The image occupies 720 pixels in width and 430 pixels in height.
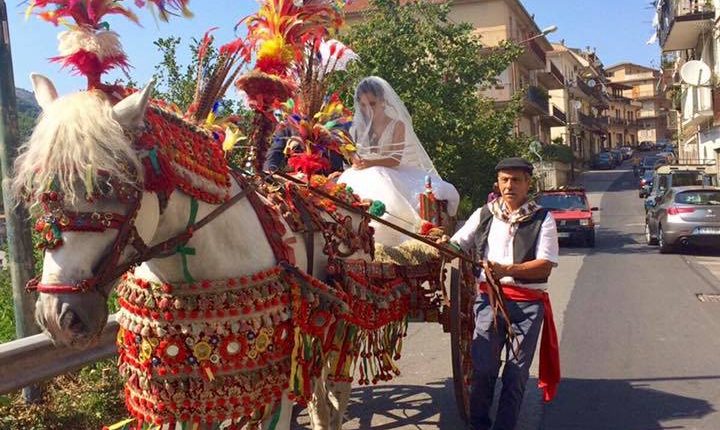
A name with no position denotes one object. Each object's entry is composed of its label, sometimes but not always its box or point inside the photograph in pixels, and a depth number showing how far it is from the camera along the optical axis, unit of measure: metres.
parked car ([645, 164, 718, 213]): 22.95
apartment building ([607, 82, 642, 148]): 99.68
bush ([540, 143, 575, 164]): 41.66
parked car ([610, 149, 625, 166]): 70.88
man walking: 4.64
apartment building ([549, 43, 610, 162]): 63.50
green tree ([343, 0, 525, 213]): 16.72
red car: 19.39
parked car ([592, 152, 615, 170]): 67.69
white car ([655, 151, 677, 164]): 43.52
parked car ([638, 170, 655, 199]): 26.62
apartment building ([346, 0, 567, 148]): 39.25
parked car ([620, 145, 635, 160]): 79.19
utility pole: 4.87
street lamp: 23.04
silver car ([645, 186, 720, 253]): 16.31
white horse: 2.44
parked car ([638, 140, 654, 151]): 92.43
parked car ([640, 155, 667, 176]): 47.91
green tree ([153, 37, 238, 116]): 10.25
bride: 5.19
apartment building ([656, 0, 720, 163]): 26.94
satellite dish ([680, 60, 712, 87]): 24.62
